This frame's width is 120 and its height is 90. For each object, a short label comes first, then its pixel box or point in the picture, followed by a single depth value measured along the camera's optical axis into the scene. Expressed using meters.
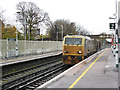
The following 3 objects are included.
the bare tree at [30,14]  40.81
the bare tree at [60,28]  64.85
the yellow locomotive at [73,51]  18.45
